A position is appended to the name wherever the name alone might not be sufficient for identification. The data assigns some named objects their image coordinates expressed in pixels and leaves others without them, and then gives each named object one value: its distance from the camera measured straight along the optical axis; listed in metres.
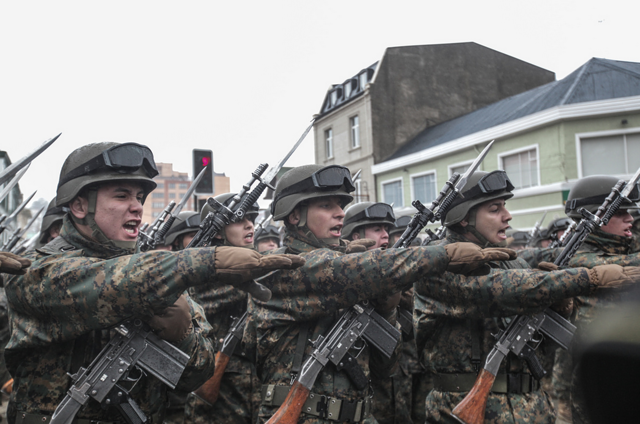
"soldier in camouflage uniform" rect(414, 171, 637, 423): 3.49
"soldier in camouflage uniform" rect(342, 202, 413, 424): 5.32
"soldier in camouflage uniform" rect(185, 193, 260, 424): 4.91
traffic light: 8.86
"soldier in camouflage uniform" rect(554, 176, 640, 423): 4.88
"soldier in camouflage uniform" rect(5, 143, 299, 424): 2.25
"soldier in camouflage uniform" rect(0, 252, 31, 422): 2.08
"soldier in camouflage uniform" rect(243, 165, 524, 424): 2.98
